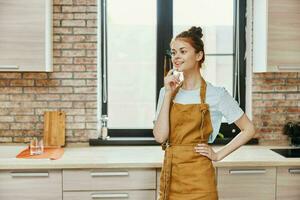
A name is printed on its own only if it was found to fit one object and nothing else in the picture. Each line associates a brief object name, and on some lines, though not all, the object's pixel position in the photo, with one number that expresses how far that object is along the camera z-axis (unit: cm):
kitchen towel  296
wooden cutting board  340
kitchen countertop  278
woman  234
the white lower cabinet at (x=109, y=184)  282
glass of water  310
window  363
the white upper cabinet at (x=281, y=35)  317
